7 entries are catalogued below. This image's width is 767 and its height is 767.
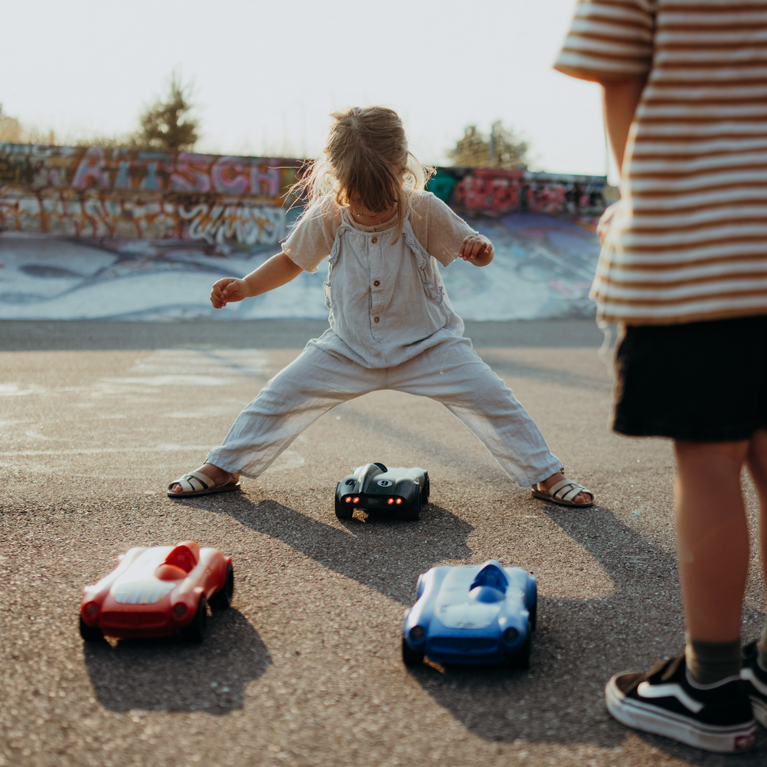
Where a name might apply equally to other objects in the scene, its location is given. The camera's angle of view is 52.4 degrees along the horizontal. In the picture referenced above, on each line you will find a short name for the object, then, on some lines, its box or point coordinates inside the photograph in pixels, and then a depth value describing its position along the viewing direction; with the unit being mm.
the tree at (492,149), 27688
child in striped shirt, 1446
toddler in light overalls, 3225
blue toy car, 1826
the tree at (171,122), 25766
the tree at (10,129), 18844
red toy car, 1931
